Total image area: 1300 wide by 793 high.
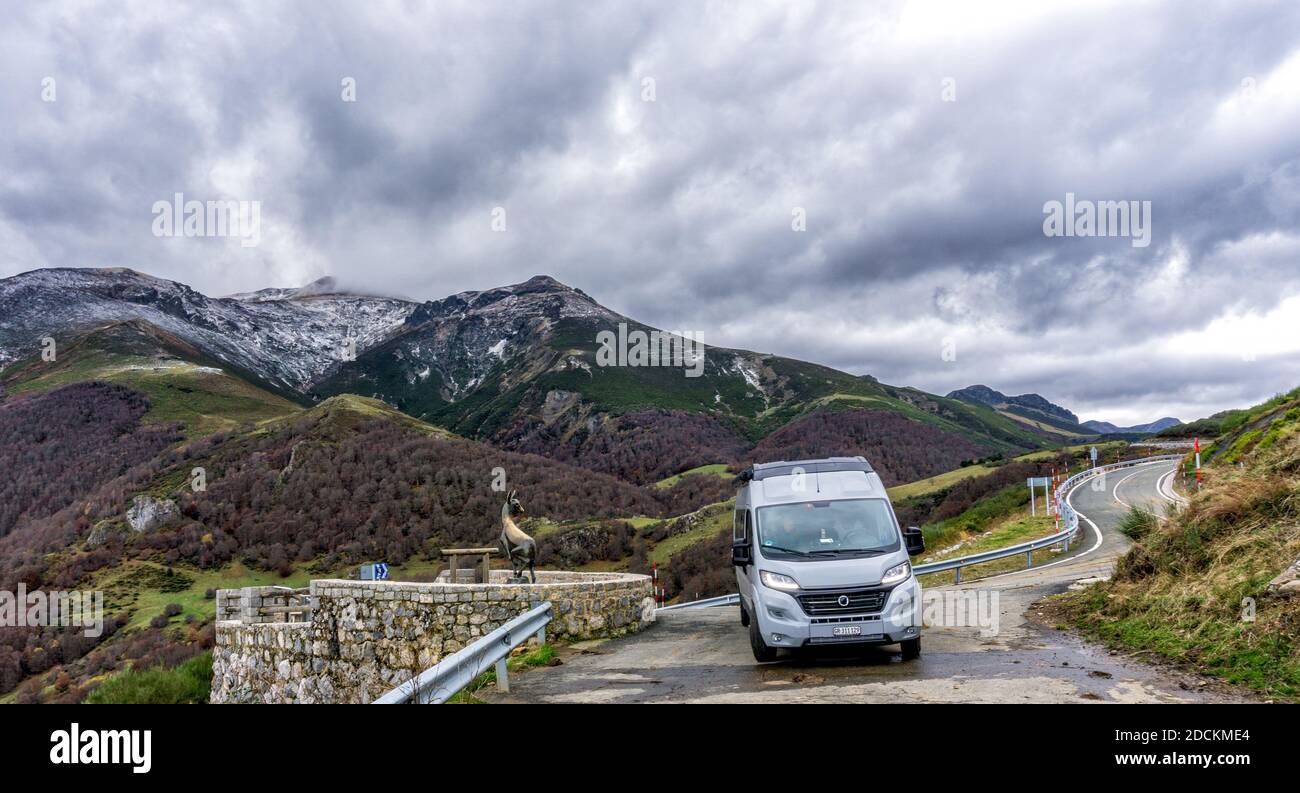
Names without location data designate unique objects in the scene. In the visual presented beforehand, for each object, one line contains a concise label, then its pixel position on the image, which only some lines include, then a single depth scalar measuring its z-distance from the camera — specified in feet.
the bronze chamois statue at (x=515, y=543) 49.21
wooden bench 49.81
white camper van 27.96
